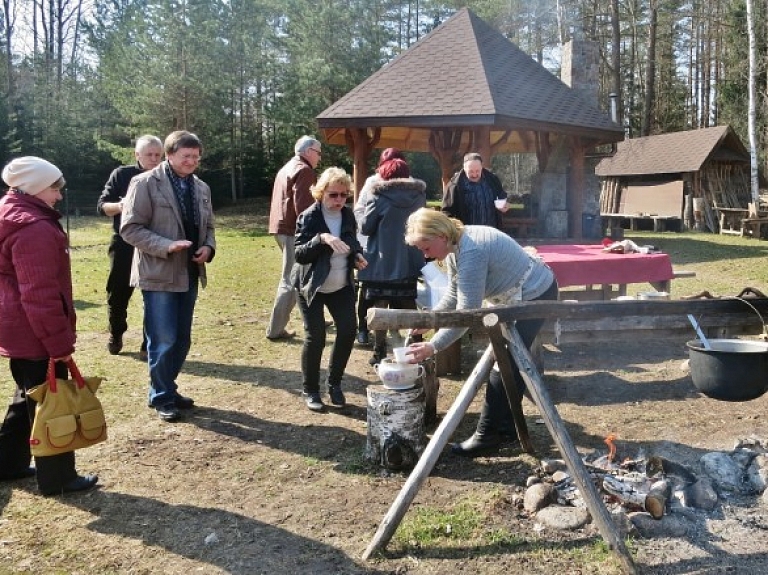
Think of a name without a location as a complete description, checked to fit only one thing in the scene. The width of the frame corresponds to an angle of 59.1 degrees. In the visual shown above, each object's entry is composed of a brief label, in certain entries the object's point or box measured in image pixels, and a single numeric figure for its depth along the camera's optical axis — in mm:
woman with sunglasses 4613
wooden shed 23297
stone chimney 18219
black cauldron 2984
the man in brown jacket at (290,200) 6285
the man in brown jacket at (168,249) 4559
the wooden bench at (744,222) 19938
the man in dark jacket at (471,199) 6469
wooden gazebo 11727
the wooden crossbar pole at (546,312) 3037
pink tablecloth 6391
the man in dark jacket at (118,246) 5945
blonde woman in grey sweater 3490
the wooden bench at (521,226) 15227
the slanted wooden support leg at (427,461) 3029
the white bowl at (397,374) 3930
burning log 3219
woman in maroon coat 3320
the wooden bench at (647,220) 23734
